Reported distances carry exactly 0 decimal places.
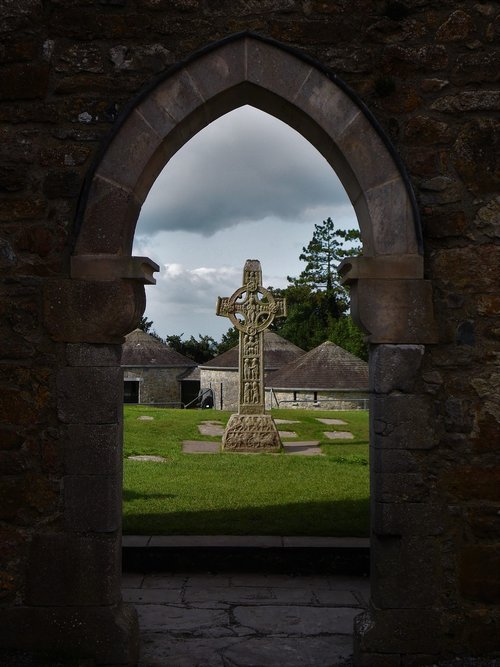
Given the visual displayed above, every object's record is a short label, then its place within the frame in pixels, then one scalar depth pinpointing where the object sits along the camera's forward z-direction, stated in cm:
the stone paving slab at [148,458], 1011
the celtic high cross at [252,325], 1132
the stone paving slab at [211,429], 1318
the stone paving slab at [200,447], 1110
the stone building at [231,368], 2806
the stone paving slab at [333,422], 1473
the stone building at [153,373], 3159
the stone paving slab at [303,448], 1116
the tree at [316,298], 3719
